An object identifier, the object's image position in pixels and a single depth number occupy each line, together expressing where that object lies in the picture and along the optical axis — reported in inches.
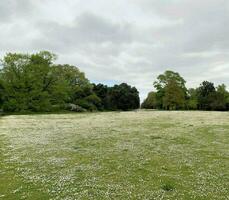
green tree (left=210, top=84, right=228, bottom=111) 3026.7
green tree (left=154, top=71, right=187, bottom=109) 2739.4
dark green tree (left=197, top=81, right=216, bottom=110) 3154.5
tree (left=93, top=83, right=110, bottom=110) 3280.6
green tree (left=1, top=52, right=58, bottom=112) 1859.9
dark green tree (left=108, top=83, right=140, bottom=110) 3282.4
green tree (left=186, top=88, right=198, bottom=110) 3012.0
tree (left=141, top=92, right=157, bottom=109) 4244.4
